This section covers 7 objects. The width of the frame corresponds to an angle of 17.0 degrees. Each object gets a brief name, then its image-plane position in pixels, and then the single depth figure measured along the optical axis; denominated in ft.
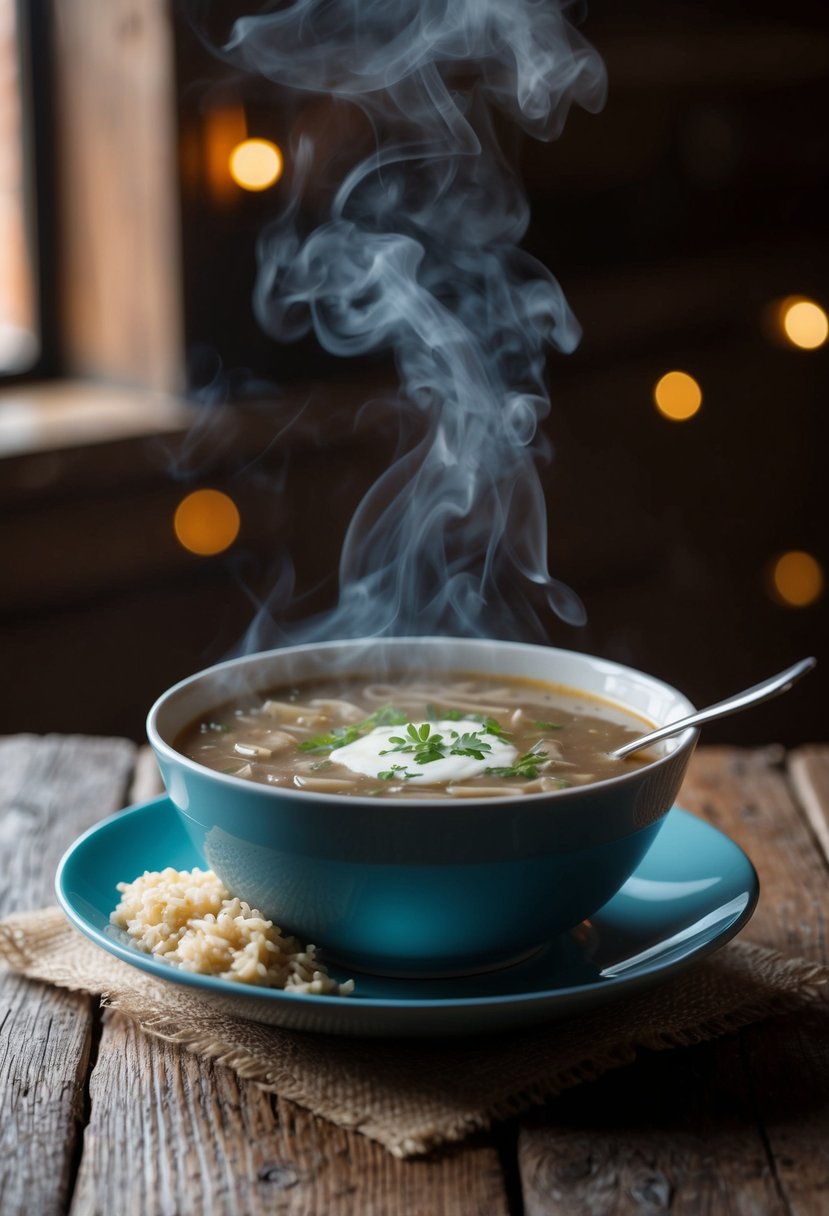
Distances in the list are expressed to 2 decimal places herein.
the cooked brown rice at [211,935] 2.61
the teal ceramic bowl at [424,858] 2.58
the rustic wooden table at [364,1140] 2.42
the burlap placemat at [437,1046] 2.52
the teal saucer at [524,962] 2.53
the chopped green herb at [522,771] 2.76
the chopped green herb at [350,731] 2.84
